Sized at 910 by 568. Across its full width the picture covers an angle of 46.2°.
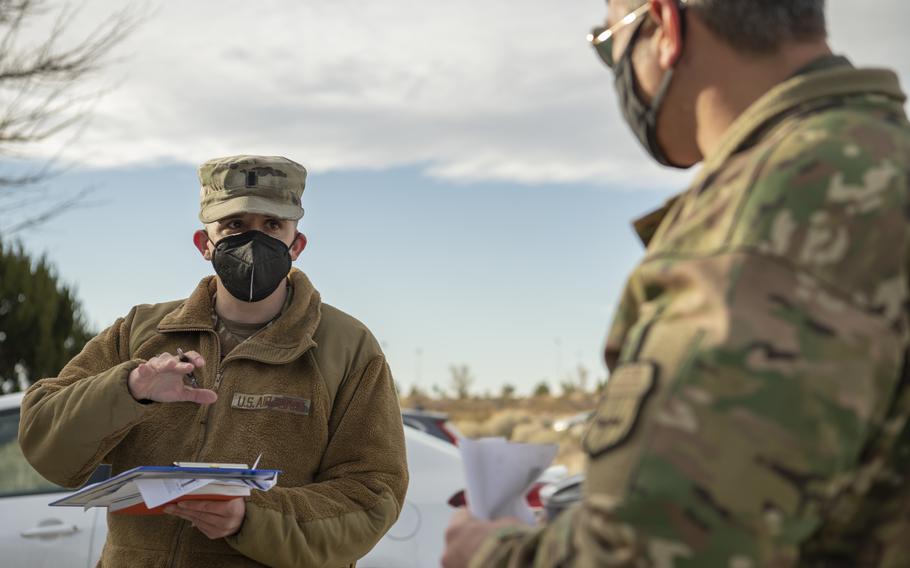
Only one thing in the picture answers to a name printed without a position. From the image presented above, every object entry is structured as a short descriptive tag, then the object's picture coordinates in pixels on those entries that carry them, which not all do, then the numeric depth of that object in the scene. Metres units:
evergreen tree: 13.03
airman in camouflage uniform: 1.30
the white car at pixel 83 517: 5.12
